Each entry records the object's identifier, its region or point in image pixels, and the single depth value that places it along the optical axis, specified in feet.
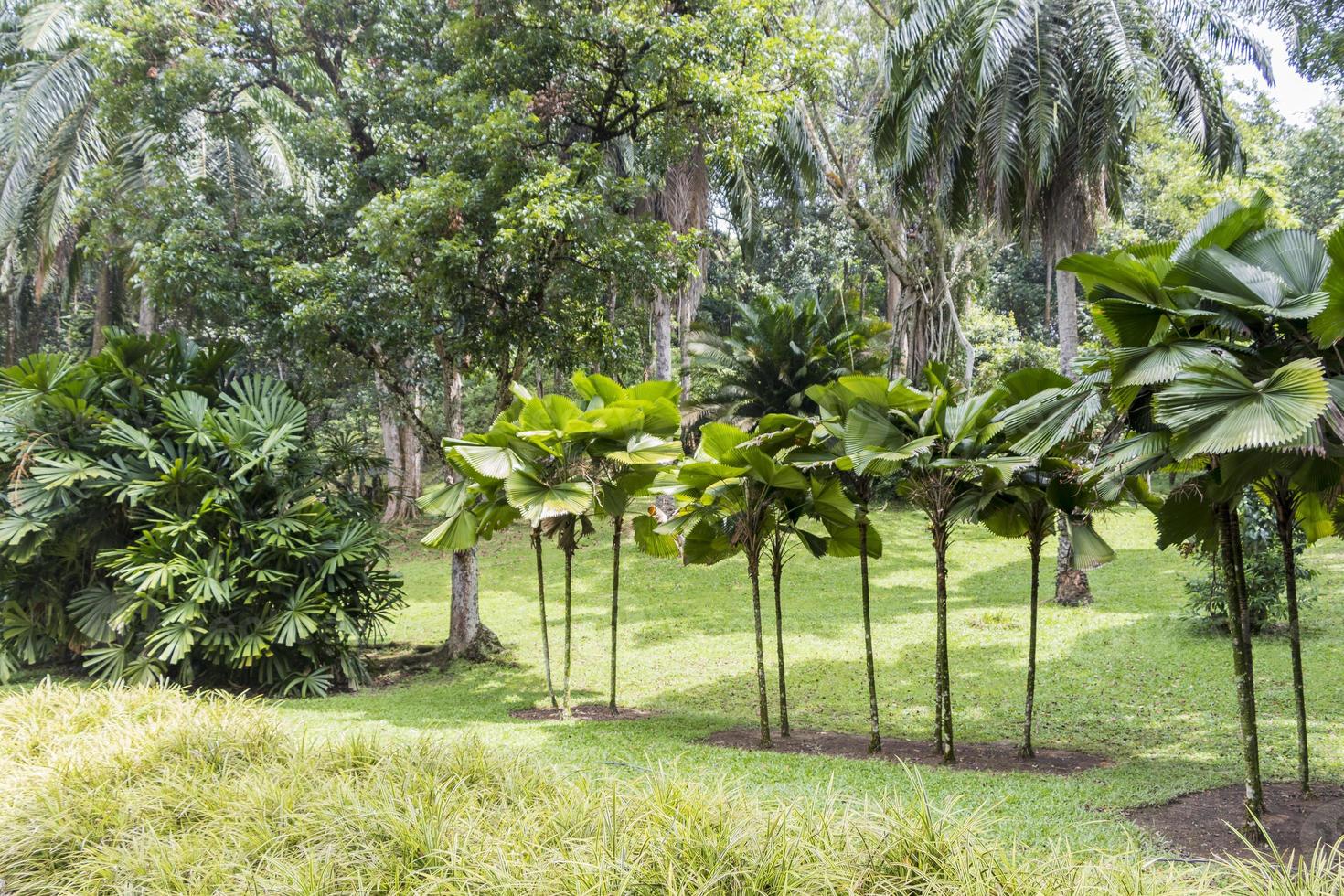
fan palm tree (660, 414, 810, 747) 26.20
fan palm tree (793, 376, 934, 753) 23.61
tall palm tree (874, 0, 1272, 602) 38.96
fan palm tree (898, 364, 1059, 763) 23.56
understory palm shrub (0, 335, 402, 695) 35.24
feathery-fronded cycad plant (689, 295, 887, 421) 68.18
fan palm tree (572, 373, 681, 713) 29.60
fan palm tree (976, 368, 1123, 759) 20.35
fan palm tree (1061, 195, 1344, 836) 15.65
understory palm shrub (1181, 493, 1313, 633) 37.99
